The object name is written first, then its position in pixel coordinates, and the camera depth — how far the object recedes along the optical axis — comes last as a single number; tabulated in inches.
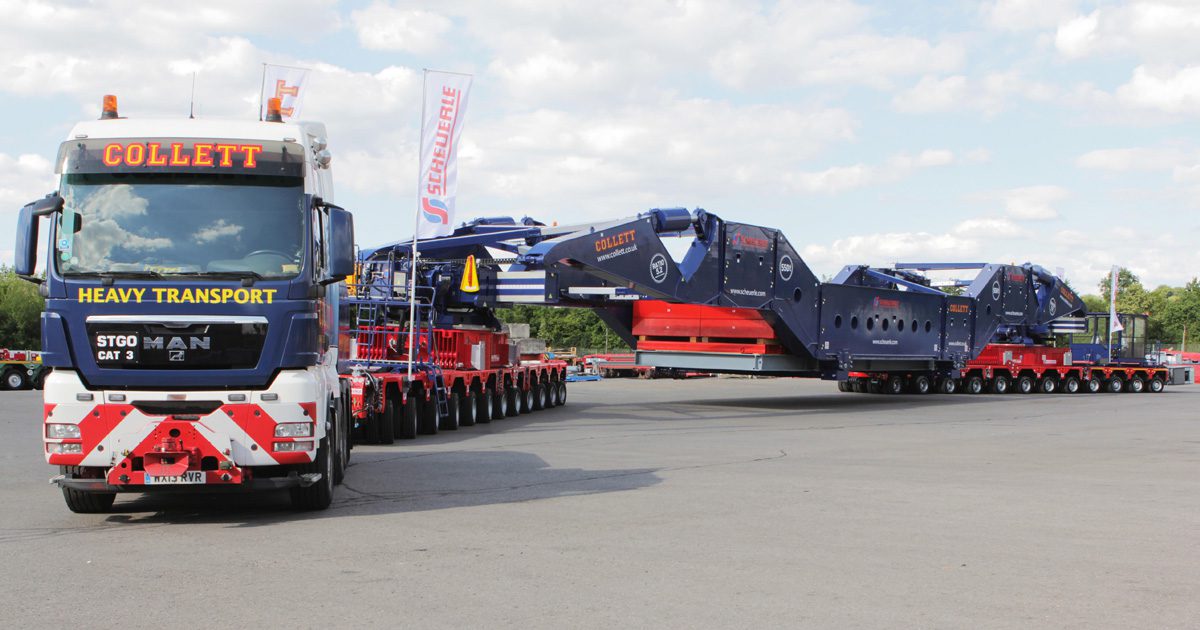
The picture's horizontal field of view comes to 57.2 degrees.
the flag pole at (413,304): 708.0
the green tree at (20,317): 2423.7
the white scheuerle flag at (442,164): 836.6
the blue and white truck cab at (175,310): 347.6
